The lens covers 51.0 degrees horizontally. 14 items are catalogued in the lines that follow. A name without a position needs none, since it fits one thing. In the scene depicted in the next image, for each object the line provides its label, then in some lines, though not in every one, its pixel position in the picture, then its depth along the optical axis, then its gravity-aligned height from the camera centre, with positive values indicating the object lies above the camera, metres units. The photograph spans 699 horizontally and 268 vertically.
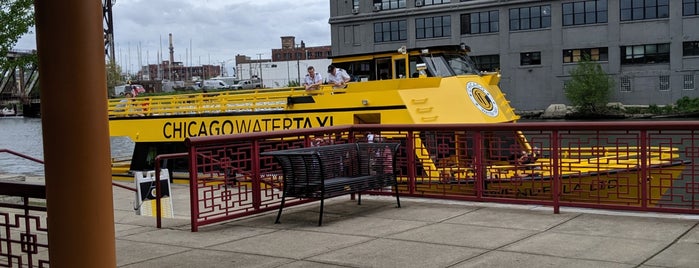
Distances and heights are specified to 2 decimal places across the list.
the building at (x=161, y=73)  188.29 +7.75
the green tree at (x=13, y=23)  16.89 +1.94
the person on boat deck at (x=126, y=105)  21.80 -0.06
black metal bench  8.64 -0.90
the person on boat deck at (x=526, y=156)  9.79 -0.93
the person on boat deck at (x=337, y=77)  18.03 +0.51
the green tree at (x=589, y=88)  59.62 +0.17
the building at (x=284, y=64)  100.49 +5.15
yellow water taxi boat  16.16 -0.20
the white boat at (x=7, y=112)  116.72 -0.72
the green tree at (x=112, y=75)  104.39 +4.45
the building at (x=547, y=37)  59.09 +4.90
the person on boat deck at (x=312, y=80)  18.45 +0.46
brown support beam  3.92 -0.12
